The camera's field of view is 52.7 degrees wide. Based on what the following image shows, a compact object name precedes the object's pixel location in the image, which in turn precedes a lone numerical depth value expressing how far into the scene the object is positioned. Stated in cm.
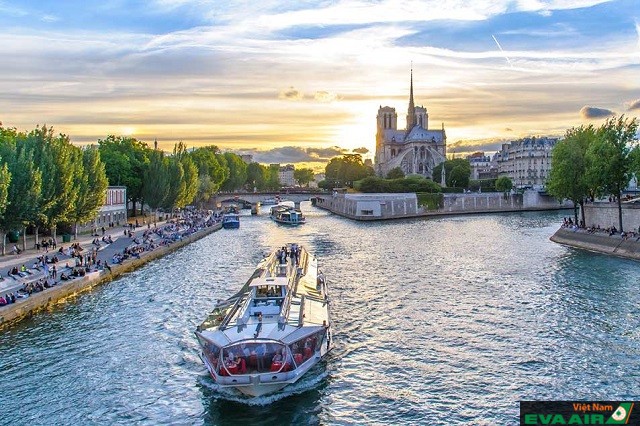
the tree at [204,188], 11994
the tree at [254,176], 19838
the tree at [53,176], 5006
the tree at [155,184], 8562
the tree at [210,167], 12769
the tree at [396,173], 17638
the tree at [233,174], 16362
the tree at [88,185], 5681
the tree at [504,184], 13612
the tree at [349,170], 18538
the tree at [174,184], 9000
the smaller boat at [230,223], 9444
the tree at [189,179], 10012
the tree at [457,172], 15738
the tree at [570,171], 6450
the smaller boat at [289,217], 10106
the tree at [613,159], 5734
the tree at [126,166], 8694
